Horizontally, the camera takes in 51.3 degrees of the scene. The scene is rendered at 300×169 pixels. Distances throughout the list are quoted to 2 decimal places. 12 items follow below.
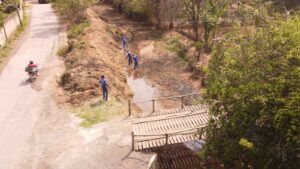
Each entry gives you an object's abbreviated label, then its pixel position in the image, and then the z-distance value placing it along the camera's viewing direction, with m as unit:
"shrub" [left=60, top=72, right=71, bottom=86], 21.61
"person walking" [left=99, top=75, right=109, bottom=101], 18.06
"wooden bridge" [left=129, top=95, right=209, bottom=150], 14.44
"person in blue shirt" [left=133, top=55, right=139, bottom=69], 27.47
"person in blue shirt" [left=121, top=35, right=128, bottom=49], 32.07
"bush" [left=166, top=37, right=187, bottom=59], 31.78
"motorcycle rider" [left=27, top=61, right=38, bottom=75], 21.72
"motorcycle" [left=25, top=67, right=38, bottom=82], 21.74
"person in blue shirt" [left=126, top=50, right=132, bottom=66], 28.03
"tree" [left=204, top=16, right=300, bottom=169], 8.41
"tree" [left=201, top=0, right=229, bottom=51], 28.45
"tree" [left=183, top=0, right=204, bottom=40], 31.94
